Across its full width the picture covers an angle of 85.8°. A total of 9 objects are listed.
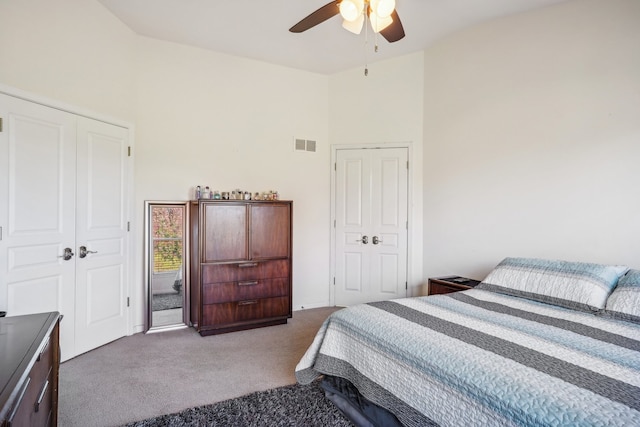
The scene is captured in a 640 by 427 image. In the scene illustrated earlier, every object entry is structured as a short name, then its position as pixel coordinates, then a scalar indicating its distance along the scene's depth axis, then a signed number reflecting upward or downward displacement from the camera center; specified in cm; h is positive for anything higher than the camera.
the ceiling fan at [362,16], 199 +124
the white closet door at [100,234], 300 -19
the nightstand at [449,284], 317 -66
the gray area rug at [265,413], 200 -121
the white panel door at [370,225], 419 -14
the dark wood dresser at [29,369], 92 -48
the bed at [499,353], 118 -60
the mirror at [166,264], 362 -55
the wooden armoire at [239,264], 344 -53
